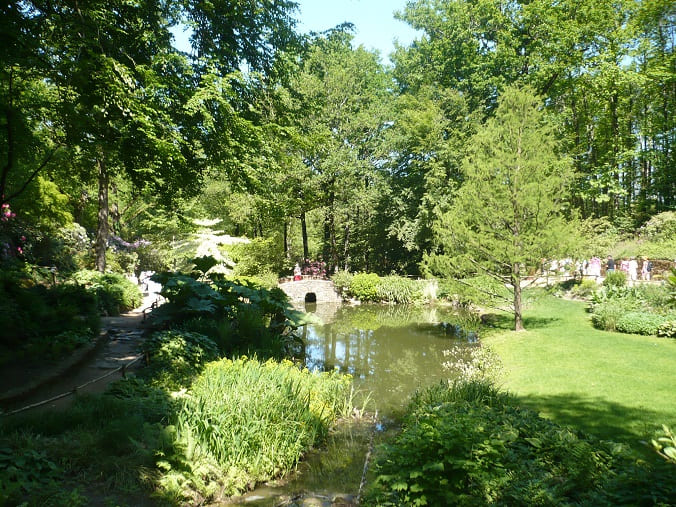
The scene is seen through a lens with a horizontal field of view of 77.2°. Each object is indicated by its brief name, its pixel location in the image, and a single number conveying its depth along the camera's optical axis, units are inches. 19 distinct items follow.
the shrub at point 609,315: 518.6
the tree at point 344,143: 1105.4
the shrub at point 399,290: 964.0
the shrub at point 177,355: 261.6
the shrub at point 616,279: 688.4
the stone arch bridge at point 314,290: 1018.1
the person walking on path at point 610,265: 847.3
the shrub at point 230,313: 368.8
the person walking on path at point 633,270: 814.5
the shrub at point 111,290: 486.6
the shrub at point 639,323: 477.7
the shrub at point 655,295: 544.7
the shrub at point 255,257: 1025.8
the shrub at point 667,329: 458.6
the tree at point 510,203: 492.4
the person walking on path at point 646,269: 776.9
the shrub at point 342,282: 1028.7
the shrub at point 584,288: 770.2
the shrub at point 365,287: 991.6
